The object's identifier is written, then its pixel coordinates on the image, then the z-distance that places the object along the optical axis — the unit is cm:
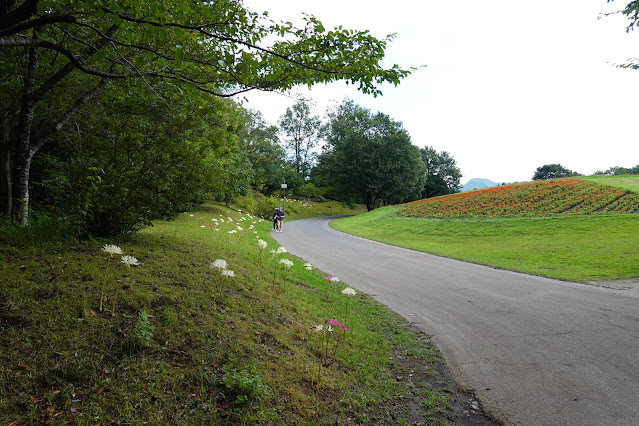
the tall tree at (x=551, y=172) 5942
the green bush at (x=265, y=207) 3002
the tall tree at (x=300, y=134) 6294
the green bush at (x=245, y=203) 2798
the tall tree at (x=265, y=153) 4209
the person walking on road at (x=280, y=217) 2122
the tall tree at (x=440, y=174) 6619
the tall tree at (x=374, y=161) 4444
